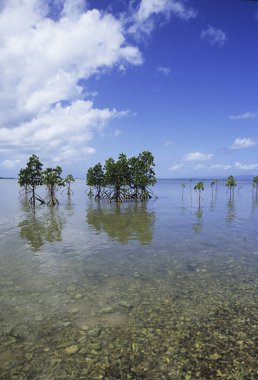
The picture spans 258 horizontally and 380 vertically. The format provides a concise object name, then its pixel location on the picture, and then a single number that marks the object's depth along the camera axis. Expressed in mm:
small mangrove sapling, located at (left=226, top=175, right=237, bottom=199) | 80650
